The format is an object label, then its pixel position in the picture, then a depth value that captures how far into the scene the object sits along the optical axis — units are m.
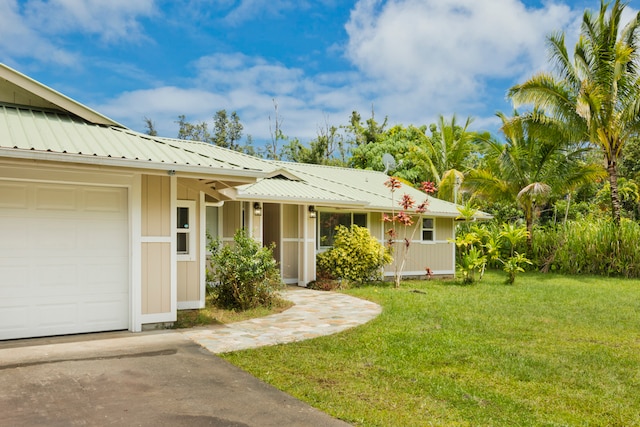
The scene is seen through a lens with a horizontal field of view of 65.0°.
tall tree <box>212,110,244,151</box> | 34.75
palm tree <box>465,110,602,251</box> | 18.75
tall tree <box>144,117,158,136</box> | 34.44
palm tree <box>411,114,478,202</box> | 26.75
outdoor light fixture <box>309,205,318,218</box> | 13.88
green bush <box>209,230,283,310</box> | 9.34
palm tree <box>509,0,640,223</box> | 16.34
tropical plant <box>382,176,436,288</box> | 13.88
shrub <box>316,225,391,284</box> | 14.17
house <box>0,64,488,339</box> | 6.62
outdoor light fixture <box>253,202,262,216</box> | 12.79
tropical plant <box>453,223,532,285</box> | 14.96
